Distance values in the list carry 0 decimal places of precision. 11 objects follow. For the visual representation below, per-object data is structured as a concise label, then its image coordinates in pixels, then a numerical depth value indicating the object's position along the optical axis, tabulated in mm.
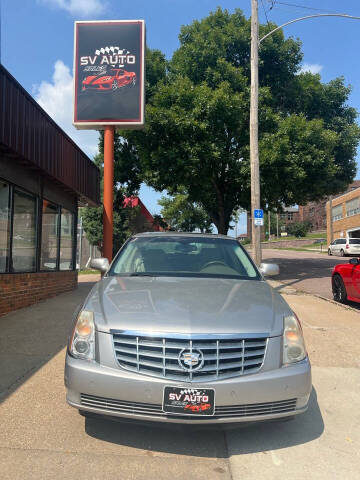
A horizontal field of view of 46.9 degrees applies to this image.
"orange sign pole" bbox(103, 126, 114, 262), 11539
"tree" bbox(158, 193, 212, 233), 32969
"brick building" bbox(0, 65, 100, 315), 7664
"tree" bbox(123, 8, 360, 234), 15828
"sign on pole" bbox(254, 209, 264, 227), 13312
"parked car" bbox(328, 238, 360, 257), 32656
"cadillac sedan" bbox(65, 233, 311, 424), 2729
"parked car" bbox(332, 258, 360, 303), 9125
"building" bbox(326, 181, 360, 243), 46719
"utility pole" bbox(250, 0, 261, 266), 13539
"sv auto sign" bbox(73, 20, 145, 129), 11375
